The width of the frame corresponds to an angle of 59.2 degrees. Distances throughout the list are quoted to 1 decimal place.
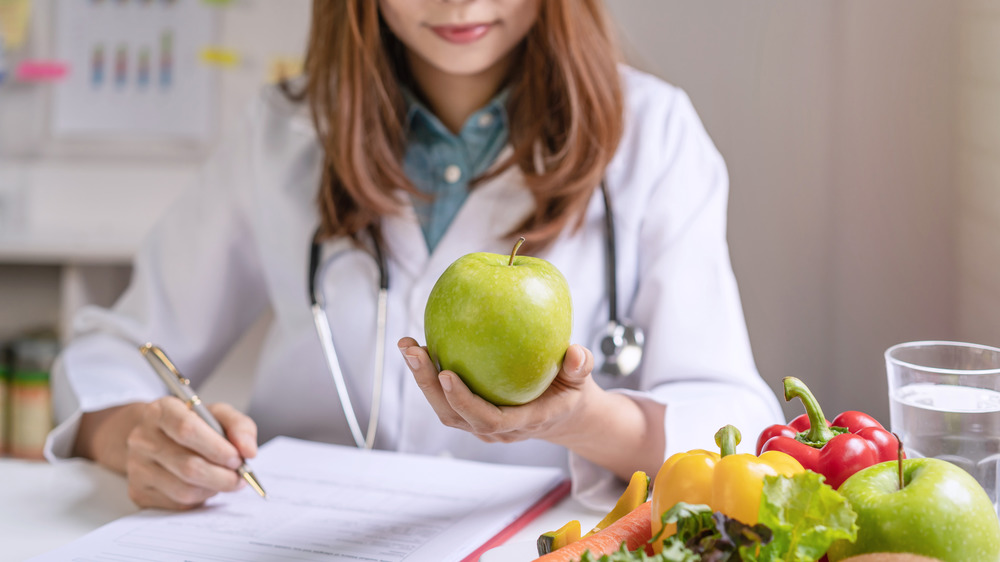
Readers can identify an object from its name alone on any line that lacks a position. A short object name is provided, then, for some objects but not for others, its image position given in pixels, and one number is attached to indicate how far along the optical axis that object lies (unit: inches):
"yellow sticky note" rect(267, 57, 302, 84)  90.3
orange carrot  20.8
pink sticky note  92.4
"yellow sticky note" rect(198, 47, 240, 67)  91.4
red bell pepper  21.5
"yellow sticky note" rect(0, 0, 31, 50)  91.7
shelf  73.3
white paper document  28.9
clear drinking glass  25.5
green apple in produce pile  17.9
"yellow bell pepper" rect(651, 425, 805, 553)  18.9
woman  41.0
